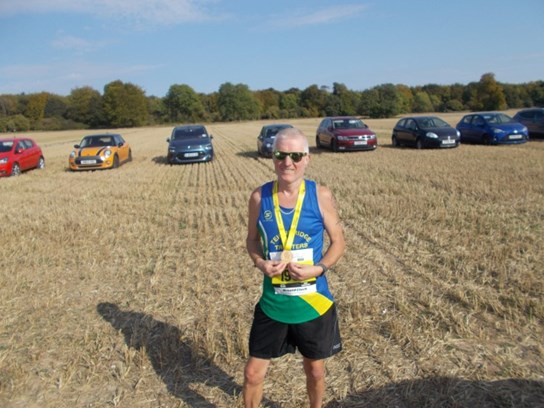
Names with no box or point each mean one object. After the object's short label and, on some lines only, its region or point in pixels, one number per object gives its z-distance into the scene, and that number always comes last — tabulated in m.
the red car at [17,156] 14.90
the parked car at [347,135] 18.06
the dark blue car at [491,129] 17.98
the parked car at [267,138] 17.80
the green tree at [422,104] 89.00
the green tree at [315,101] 92.60
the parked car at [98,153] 15.69
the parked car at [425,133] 17.47
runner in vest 2.28
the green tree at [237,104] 95.50
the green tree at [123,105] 86.62
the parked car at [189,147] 17.02
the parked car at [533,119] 19.94
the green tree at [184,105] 95.88
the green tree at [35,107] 84.94
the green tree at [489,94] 78.38
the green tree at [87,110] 86.25
